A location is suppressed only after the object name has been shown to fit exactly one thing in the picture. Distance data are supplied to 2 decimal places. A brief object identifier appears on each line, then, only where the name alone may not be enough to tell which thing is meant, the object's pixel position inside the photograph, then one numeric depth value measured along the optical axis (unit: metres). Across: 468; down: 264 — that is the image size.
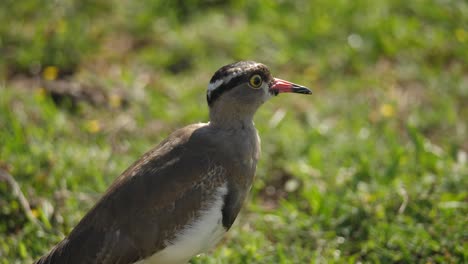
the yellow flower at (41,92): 13.13
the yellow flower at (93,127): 12.59
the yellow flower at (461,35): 14.66
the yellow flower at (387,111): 13.12
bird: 8.40
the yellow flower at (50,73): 14.01
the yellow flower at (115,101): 13.37
